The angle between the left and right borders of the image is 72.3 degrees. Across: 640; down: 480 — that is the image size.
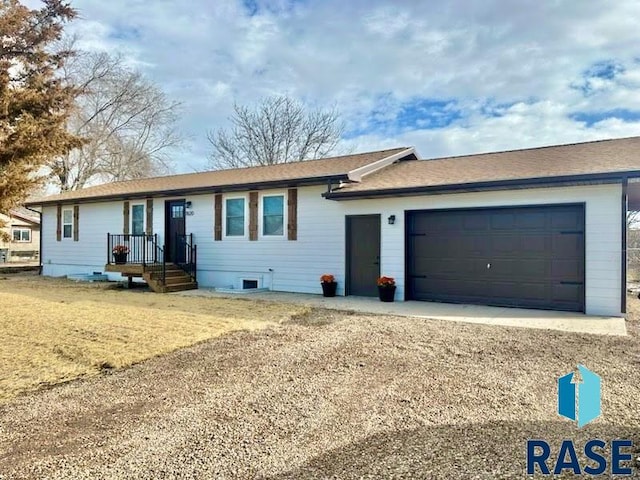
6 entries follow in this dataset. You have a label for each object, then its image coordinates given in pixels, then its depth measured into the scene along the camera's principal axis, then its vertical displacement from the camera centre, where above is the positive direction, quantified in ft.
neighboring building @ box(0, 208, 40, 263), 104.32 -0.65
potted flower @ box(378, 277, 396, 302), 31.09 -3.73
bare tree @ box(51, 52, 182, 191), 86.28 +23.32
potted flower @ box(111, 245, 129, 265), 41.71 -1.81
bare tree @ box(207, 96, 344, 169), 92.53 +22.40
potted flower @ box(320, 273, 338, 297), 33.83 -3.78
